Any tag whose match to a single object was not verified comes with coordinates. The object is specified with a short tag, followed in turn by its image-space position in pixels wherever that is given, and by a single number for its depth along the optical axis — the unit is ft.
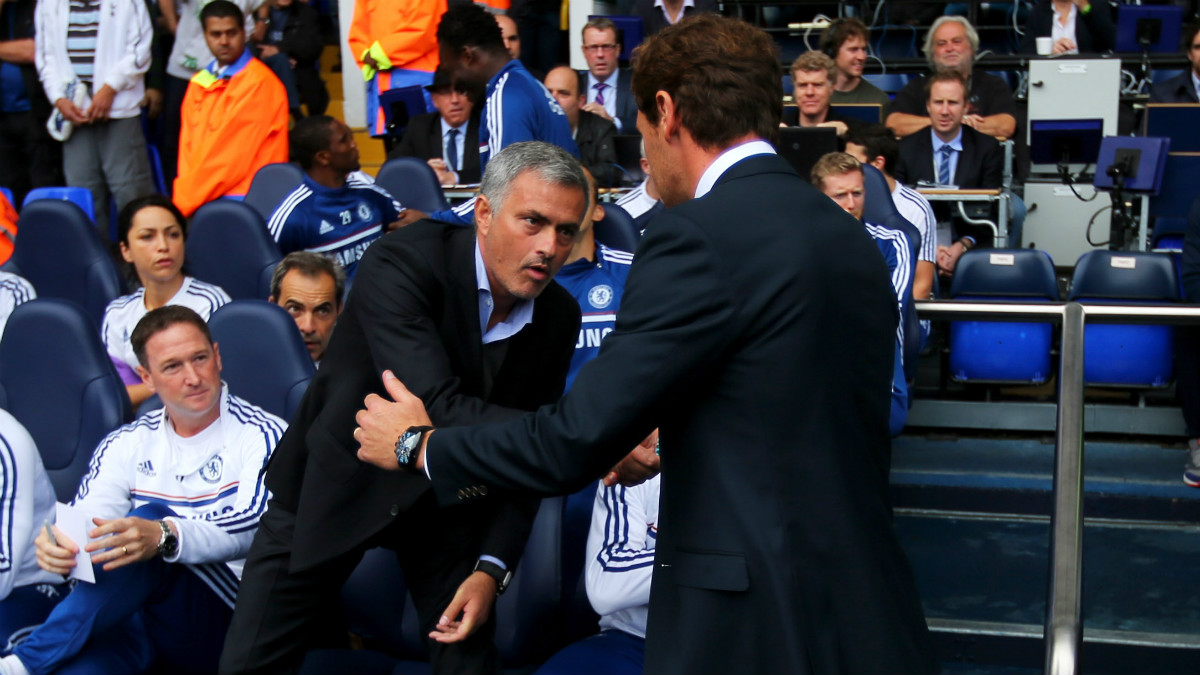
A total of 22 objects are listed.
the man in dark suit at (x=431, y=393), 14.89
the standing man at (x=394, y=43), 46.98
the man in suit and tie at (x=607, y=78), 49.24
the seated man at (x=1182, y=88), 47.16
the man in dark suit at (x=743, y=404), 10.68
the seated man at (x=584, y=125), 43.50
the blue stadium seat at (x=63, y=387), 24.34
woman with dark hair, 29.53
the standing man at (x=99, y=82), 43.50
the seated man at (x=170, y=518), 19.15
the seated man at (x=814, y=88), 40.83
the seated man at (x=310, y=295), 27.40
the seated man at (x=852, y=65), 47.19
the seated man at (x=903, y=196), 34.22
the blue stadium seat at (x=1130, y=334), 31.24
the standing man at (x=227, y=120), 40.37
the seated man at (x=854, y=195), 28.58
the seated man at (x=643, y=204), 33.94
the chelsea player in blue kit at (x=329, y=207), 33.83
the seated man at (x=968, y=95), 45.55
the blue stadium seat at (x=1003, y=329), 31.83
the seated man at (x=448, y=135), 41.63
